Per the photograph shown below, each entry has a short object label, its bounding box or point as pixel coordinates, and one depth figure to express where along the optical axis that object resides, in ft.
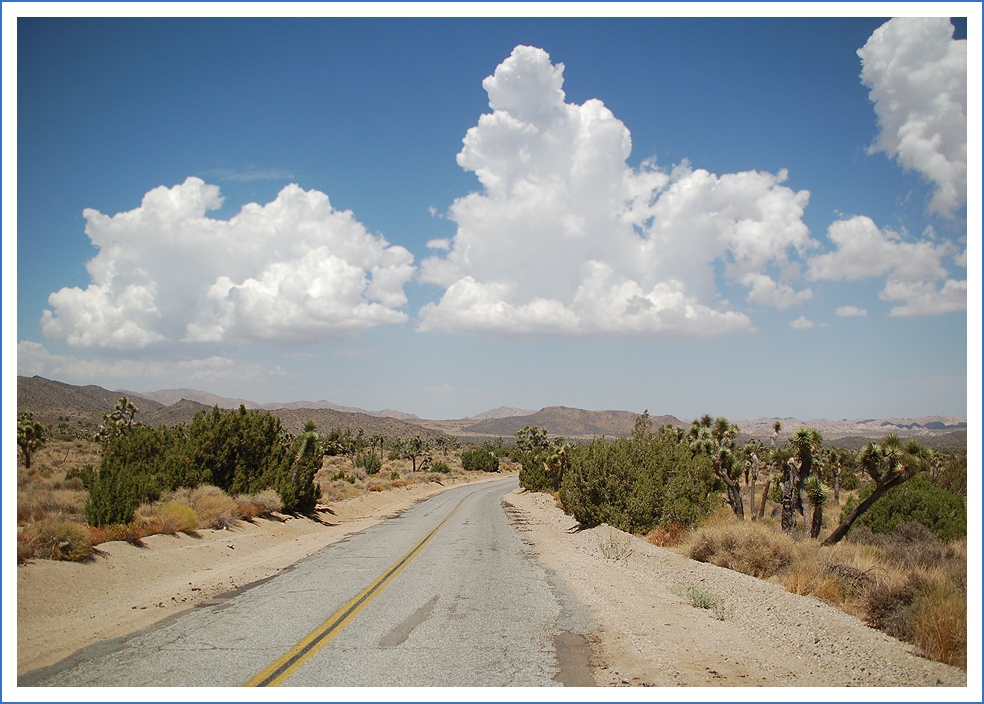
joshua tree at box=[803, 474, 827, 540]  72.64
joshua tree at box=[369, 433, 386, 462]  348.38
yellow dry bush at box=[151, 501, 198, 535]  60.64
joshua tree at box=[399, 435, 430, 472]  318.41
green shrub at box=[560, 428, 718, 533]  69.82
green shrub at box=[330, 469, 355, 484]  180.82
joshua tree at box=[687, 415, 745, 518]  94.02
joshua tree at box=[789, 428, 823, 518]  75.20
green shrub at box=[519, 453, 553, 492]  182.19
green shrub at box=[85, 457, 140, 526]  57.11
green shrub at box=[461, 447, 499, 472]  319.06
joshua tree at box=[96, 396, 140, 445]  202.90
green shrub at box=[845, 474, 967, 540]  69.36
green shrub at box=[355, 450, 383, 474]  237.78
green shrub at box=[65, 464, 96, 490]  93.48
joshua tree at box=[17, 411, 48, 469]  145.28
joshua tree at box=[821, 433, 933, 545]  61.46
